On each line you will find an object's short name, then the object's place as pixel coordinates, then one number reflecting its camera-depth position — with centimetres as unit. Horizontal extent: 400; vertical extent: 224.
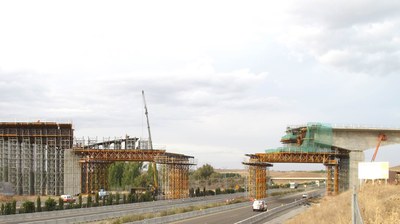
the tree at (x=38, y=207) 6562
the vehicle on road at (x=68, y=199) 8871
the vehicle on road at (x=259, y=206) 7312
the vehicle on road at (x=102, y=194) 10056
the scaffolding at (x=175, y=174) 11025
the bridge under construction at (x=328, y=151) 8550
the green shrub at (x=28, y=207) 6419
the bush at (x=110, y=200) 8375
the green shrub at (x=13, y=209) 6053
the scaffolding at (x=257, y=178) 10436
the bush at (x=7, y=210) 5966
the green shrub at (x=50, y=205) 6821
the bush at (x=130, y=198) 9162
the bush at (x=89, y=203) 7651
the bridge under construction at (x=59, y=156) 10456
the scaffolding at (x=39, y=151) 10500
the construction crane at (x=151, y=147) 11117
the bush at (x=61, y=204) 7000
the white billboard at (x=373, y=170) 6109
